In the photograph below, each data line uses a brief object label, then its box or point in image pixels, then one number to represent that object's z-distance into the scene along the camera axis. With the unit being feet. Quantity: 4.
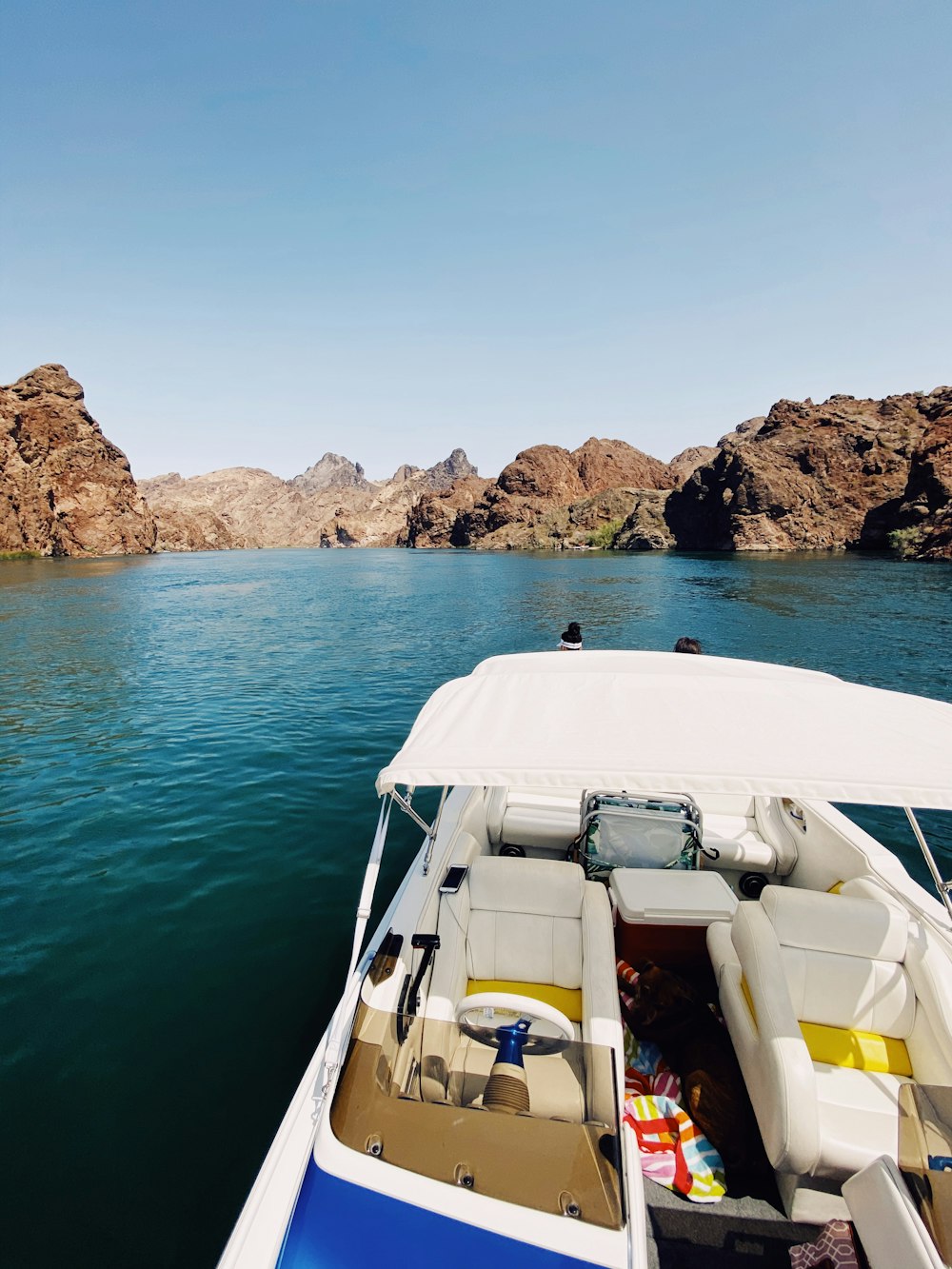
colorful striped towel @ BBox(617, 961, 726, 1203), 12.62
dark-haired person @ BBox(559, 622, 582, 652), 44.62
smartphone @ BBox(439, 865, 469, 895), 16.34
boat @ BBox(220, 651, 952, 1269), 9.22
